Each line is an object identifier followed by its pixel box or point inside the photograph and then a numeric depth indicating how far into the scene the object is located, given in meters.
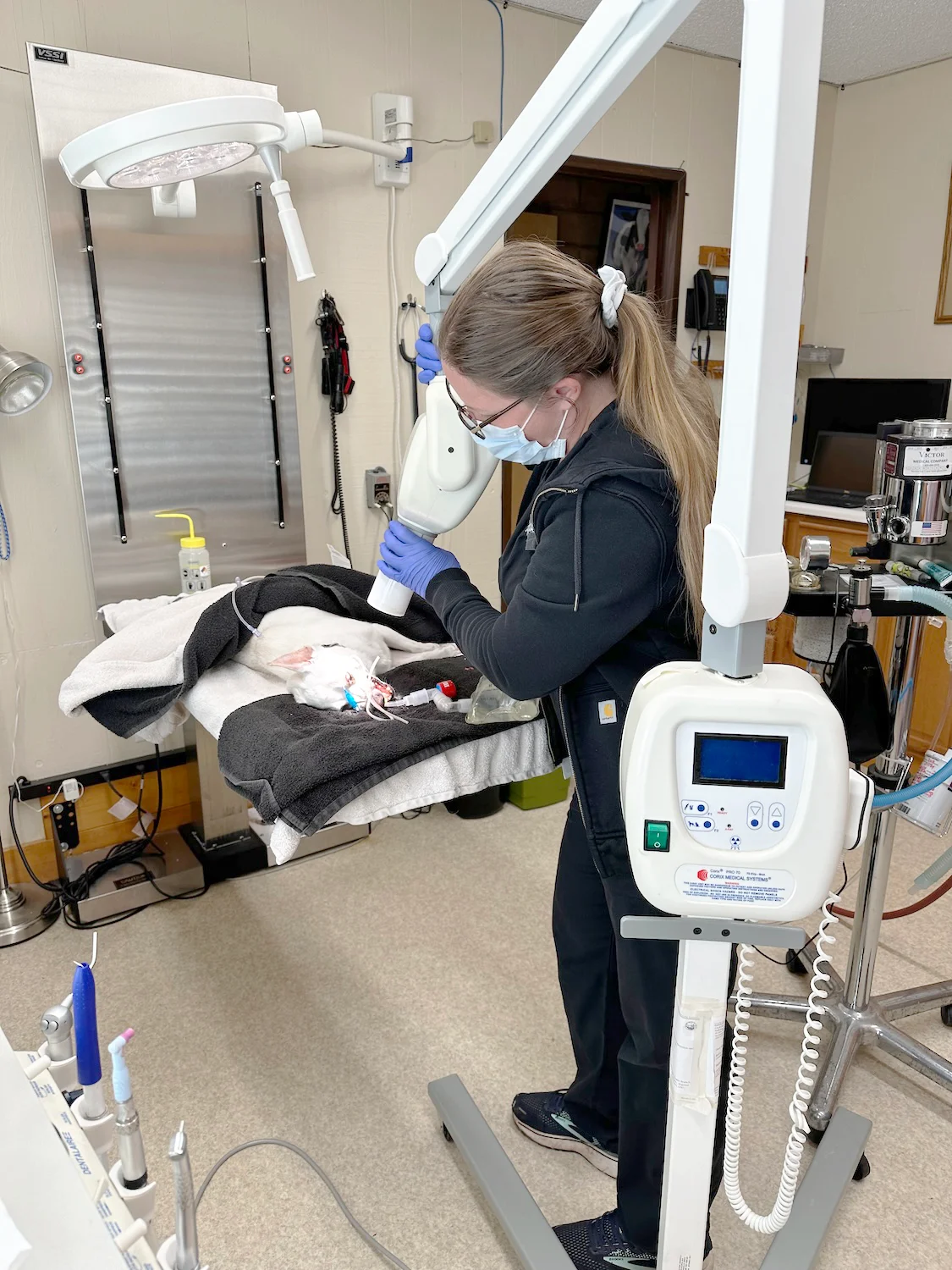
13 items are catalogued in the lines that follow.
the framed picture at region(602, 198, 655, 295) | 3.57
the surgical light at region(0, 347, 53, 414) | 2.10
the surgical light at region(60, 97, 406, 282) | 1.25
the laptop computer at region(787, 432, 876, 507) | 3.58
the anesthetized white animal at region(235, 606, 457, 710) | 1.54
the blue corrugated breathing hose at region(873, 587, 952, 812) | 1.37
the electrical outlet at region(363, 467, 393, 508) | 2.91
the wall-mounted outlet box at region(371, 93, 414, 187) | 2.63
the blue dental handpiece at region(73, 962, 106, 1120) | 0.70
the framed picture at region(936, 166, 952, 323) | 3.60
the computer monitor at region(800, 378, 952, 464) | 3.54
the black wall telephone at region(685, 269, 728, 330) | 3.58
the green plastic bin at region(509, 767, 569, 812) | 2.98
